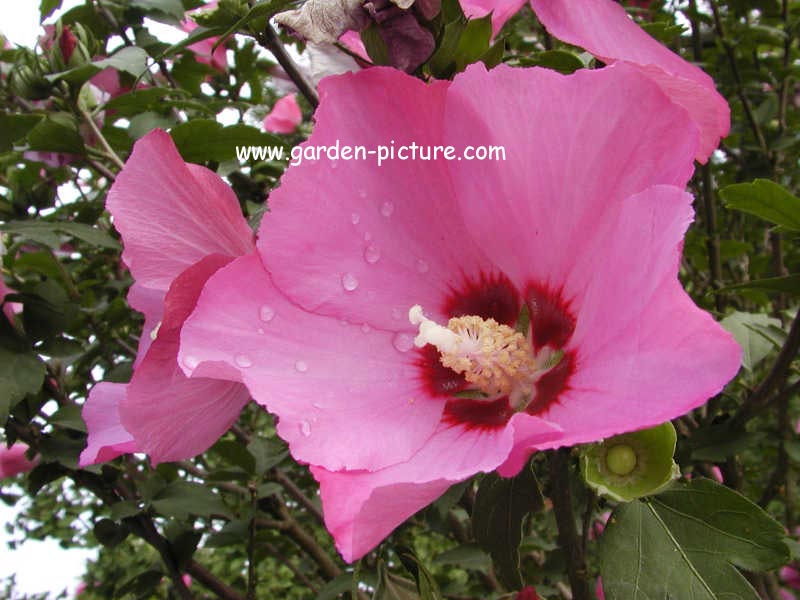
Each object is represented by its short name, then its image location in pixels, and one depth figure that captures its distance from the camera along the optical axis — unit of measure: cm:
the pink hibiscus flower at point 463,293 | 10
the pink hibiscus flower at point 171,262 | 14
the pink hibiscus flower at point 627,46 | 13
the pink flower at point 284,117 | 36
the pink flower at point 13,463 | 38
